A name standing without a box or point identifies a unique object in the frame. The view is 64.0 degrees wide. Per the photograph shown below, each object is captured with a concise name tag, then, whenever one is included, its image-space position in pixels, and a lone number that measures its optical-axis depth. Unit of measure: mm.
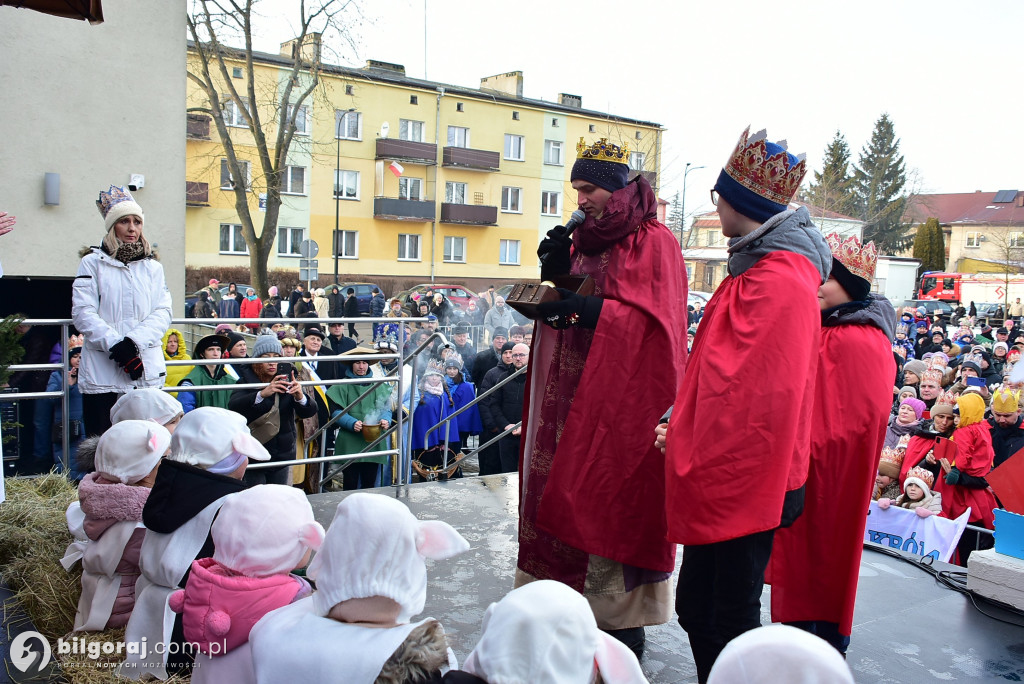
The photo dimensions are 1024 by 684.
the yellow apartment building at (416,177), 35688
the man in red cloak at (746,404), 2273
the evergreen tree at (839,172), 62406
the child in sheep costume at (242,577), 2406
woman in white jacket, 4613
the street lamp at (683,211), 35006
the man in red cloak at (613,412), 3064
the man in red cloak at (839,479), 2969
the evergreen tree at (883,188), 63125
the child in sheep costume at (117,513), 3094
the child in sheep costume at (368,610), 1994
